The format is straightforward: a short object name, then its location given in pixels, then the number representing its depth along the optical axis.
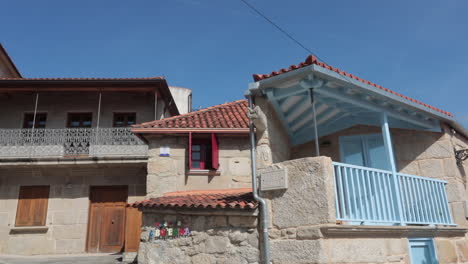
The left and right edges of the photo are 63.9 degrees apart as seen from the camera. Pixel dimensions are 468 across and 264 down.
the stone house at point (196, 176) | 6.48
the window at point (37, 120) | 13.34
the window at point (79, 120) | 13.41
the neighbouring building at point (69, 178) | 11.71
